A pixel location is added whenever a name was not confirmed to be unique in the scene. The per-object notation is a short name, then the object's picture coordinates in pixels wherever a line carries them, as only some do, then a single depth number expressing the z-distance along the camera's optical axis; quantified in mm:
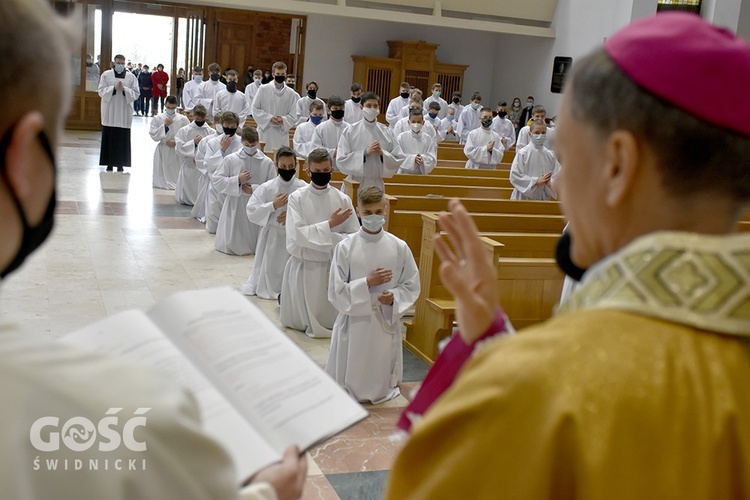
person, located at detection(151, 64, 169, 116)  25859
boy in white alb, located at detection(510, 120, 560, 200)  11227
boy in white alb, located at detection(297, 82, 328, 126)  17750
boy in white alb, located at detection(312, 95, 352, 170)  12594
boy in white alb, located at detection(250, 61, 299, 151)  14922
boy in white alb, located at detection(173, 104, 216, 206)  13281
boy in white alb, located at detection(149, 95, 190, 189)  14500
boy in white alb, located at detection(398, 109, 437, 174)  12844
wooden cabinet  23453
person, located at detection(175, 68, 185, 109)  23375
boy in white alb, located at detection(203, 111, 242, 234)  11375
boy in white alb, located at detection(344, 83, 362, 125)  16250
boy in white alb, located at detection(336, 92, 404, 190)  11000
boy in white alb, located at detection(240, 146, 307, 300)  8953
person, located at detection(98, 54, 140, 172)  15203
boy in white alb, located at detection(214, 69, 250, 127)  17188
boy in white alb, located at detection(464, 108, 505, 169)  15023
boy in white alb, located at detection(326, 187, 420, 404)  6371
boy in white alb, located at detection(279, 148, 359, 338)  7820
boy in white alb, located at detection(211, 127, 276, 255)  10469
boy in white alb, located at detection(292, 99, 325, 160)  13219
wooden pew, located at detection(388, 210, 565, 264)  8094
